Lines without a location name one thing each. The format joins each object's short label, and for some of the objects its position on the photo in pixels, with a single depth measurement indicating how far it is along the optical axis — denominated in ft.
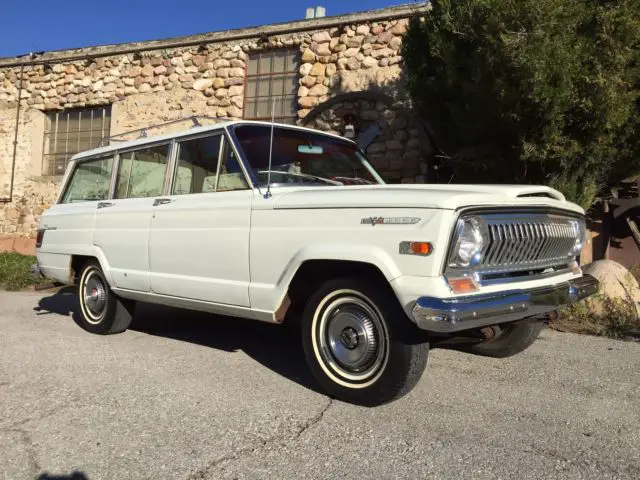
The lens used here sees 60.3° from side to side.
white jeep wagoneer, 9.86
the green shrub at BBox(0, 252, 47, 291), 31.32
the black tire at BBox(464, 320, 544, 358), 14.10
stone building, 32.42
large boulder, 19.76
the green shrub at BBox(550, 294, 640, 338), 18.17
